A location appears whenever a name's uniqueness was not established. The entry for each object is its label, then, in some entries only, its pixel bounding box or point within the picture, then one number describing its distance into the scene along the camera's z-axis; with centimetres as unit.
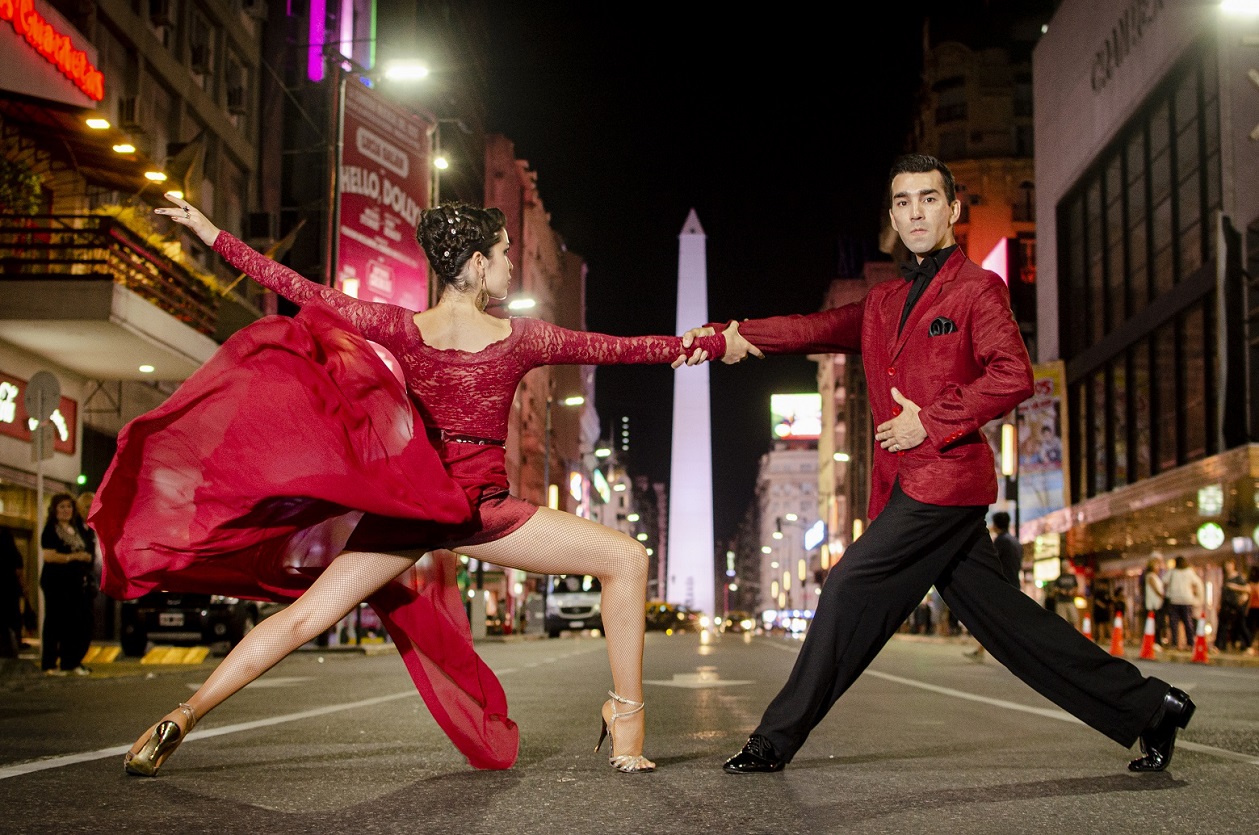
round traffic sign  1429
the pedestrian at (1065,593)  2245
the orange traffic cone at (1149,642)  2189
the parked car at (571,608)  4484
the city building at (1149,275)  3148
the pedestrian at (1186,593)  2217
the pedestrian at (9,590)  1446
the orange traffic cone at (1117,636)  2067
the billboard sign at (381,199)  3147
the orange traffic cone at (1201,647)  2103
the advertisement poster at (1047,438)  4578
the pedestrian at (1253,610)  2395
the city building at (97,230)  1962
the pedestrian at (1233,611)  2394
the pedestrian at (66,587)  1324
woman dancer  452
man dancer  475
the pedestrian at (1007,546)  1656
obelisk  12062
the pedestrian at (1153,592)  2439
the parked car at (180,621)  1959
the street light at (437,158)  3638
